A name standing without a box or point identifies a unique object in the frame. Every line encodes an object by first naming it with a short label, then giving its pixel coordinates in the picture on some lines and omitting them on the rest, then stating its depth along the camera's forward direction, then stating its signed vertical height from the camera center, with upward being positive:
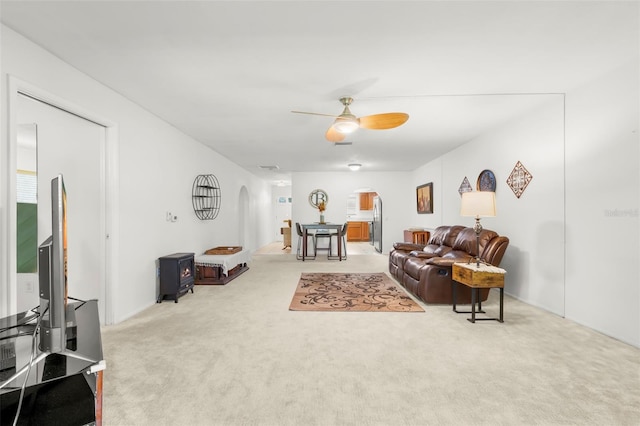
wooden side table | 3.04 -0.69
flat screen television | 1.13 -0.25
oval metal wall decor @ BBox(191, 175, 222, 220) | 4.95 +0.28
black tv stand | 1.01 -0.68
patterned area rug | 3.56 -1.15
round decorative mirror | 8.53 +0.44
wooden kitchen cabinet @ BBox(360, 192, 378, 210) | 12.01 +0.49
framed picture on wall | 7.07 +0.36
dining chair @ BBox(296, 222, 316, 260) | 7.70 -0.66
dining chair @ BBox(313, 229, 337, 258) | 7.74 -0.58
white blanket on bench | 4.70 -0.78
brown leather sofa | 3.58 -0.66
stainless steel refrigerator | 8.78 -0.41
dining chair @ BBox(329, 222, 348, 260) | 7.28 -0.74
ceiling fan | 2.82 +0.90
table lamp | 3.23 +0.09
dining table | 7.25 -0.39
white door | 2.78 +0.27
